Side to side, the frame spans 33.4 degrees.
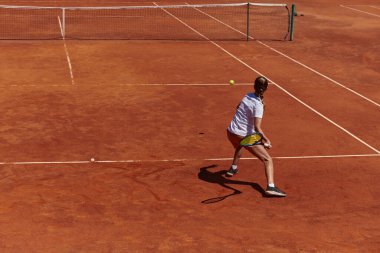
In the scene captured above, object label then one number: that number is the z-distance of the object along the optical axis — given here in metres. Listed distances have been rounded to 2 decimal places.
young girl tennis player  10.85
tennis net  27.80
